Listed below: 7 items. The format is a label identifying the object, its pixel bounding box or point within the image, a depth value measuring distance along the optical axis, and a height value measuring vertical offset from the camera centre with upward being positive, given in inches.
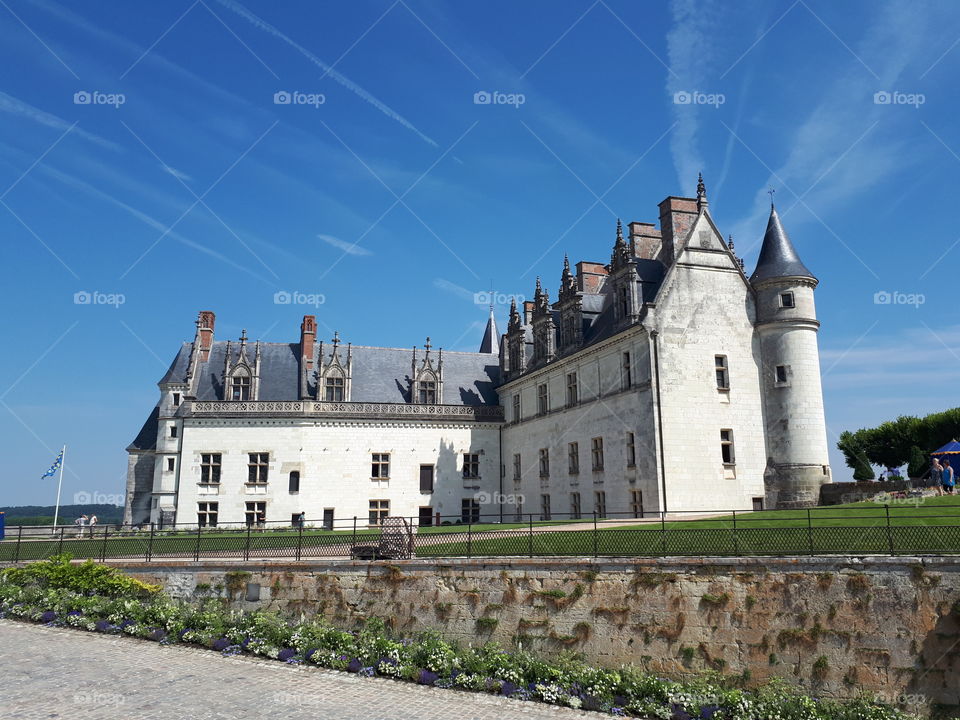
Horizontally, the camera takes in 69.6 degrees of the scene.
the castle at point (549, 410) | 1147.3 +192.3
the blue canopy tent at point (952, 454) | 1213.7 +78.6
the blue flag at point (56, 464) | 1660.9 +101.7
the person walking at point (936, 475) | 979.3 +33.3
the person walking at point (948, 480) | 973.8 +25.5
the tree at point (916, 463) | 1461.6 +73.8
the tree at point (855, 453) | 1493.6 +125.8
